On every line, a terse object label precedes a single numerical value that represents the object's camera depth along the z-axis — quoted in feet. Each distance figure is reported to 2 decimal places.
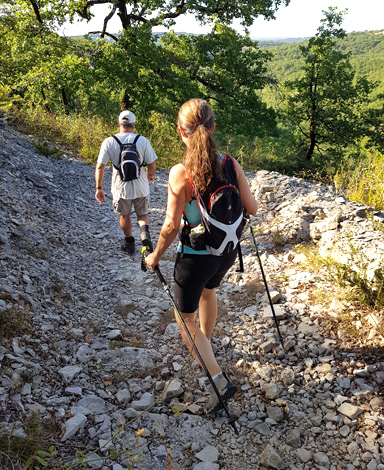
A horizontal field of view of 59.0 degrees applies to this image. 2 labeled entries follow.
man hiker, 15.53
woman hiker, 7.57
